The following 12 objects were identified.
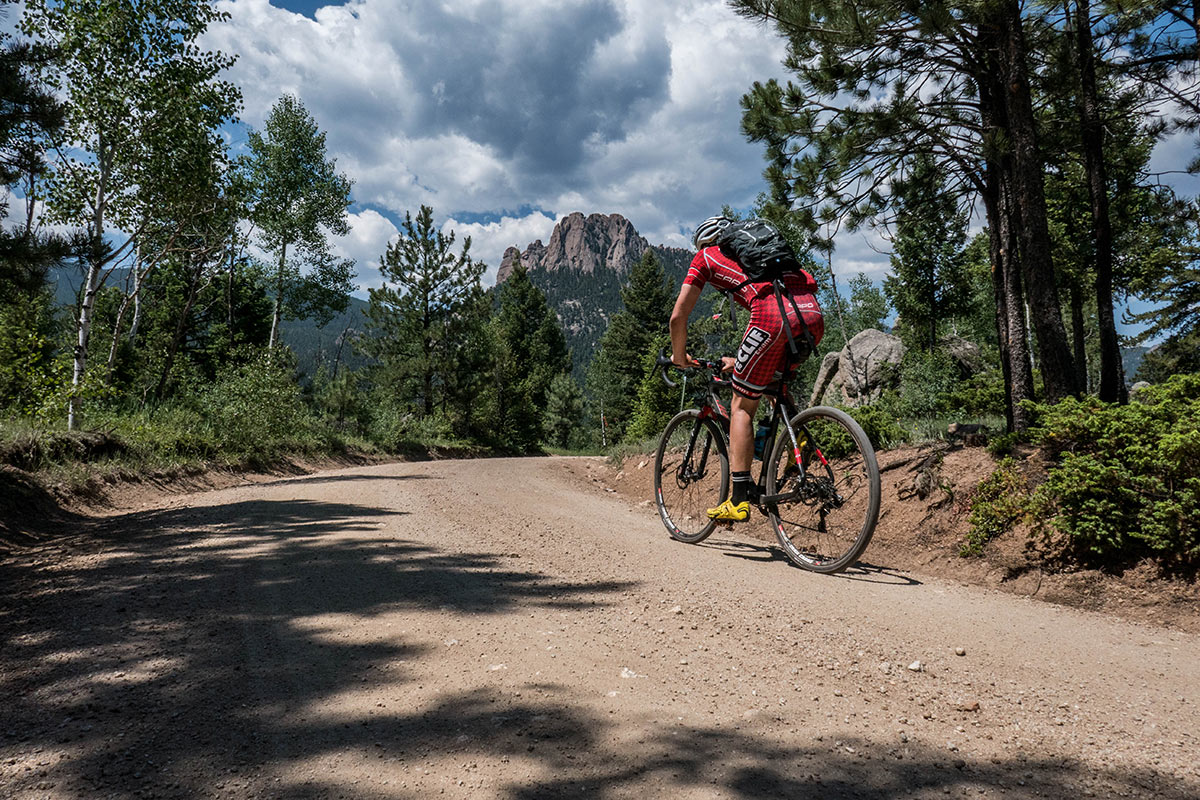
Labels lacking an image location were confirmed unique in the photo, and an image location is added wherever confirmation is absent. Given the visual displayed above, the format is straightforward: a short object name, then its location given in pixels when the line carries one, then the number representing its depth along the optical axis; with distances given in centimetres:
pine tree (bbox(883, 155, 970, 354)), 2353
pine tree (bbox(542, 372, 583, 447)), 4747
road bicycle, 371
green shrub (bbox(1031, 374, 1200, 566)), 322
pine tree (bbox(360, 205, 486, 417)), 2594
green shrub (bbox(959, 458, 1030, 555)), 404
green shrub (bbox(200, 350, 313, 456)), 1175
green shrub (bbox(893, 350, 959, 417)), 1278
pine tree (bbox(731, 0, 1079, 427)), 508
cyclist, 373
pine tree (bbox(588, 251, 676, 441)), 4432
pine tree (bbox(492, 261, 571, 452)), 3903
